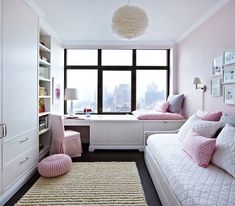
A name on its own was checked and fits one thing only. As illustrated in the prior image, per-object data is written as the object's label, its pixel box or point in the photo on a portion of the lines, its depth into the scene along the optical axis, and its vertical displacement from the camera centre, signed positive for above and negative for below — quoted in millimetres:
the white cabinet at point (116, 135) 3904 -763
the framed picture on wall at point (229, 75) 2426 +315
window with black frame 4844 +507
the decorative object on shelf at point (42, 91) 3321 +109
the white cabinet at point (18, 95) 2051 +28
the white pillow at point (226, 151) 1593 -468
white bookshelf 3361 +107
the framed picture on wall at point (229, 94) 2413 +55
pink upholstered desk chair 3309 -775
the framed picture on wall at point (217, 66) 2709 +481
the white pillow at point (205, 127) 2164 -338
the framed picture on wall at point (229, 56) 2420 +556
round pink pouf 2533 -935
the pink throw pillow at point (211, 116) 2564 -239
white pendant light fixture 2113 +872
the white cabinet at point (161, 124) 3900 -532
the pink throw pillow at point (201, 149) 1779 -495
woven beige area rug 2025 -1091
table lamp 4246 +77
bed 1274 -645
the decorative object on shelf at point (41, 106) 3462 -160
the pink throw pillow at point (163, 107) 4214 -195
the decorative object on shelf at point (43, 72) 3334 +451
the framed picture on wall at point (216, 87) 2740 +171
